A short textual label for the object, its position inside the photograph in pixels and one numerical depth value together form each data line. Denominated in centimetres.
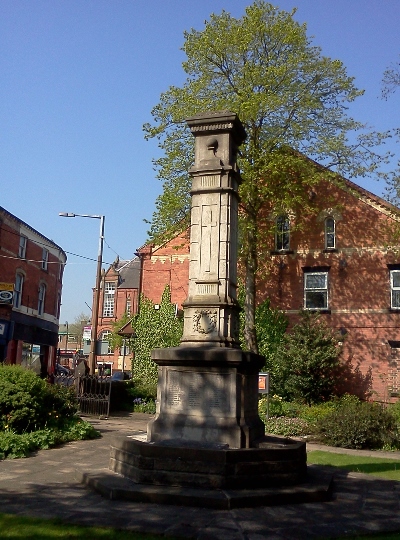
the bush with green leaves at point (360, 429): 1450
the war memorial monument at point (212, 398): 742
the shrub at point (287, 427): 1680
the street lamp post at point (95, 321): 2300
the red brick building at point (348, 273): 2330
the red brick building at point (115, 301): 6100
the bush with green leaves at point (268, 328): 2362
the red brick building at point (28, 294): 3138
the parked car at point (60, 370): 4311
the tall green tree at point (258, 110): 2188
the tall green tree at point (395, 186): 1909
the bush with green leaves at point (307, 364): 2173
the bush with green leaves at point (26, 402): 1166
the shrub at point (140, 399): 2195
